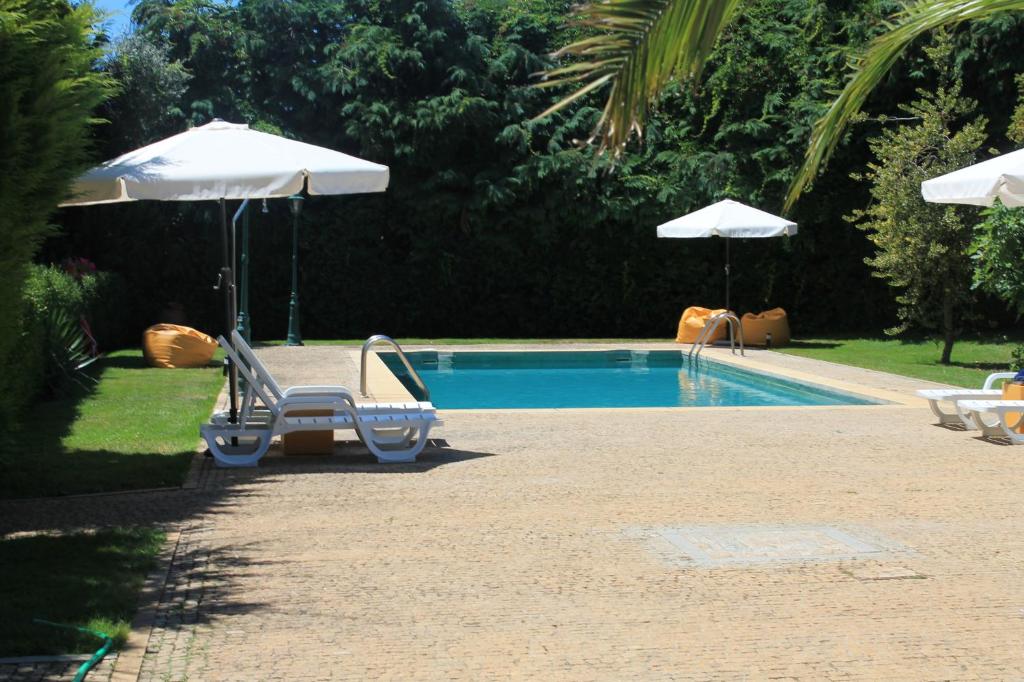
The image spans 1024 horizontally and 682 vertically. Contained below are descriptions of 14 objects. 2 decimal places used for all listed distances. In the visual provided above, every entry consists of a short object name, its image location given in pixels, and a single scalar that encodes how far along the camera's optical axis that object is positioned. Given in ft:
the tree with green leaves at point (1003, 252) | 44.52
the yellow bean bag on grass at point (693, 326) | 66.44
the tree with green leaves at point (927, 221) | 52.75
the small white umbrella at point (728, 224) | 61.67
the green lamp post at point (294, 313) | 65.51
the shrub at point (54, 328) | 32.55
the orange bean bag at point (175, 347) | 51.29
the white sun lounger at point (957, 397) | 33.42
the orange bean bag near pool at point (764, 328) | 66.23
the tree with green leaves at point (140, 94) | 66.33
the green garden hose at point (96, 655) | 12.94
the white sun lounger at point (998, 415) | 31.12
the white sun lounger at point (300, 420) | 27.96
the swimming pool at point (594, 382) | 47.62
